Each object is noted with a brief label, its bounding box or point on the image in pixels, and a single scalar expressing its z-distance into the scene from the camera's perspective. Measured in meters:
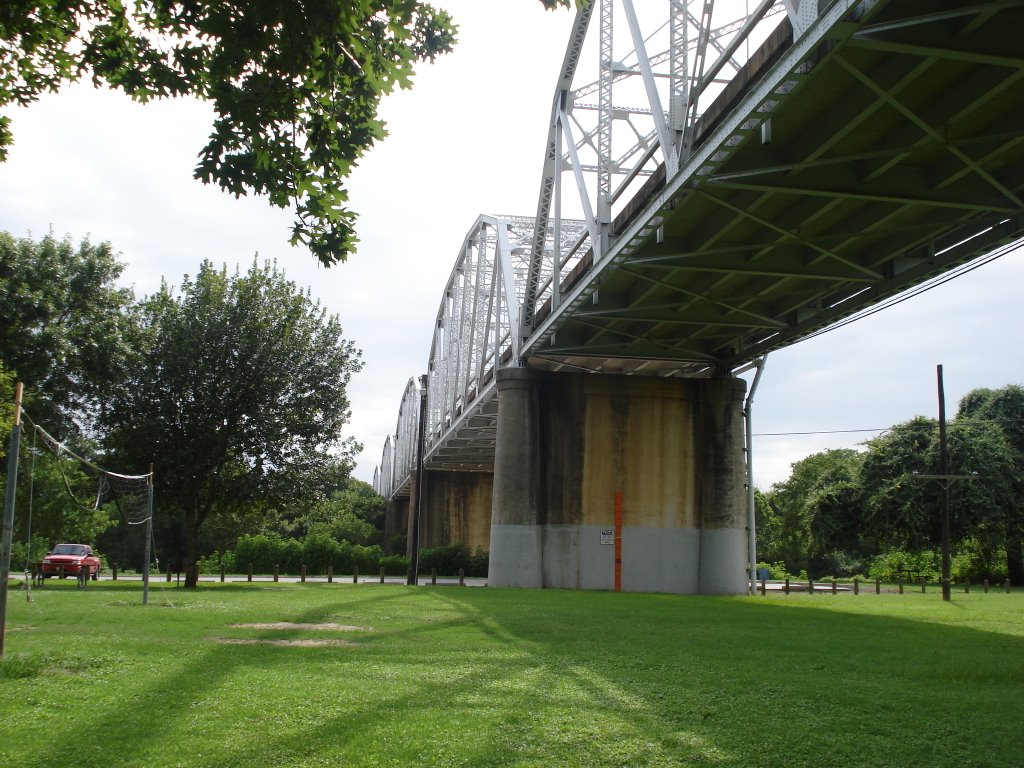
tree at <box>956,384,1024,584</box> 45.88
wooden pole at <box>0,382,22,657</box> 10.42
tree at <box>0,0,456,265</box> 6.50
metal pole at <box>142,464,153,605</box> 22.08
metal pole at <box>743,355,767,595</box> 33.97
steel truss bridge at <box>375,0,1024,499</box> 13.27
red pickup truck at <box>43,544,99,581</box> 37.69
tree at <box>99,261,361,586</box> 34.22
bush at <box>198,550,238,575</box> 56.67
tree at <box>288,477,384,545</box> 82.62
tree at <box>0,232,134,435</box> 31.34
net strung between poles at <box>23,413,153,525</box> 25.27
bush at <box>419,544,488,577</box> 52.59
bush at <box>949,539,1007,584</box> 51.44
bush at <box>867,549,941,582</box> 56.00
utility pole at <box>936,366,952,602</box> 27.62
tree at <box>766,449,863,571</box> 51.81
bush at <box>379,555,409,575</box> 54.22
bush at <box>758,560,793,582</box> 66.00
